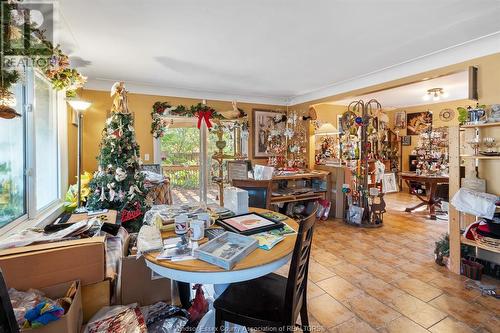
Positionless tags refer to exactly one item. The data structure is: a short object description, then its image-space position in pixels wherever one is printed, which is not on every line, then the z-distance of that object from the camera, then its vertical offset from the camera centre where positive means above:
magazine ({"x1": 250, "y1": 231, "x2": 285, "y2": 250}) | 1.35 -0.42
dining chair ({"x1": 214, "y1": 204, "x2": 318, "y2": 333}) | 1.25 -0.74
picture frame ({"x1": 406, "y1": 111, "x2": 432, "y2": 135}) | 6.46 +1.13
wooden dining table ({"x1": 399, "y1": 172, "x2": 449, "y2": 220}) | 4.65 -0.37
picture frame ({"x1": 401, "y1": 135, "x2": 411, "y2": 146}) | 7.02 +0.70
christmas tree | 2.84 -0.07
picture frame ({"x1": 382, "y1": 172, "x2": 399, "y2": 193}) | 6.84 -0.51
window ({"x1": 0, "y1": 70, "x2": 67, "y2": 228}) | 2.00 +0.14
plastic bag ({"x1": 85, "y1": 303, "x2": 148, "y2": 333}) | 1.26 -0.81
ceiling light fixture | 4.80 +1.42
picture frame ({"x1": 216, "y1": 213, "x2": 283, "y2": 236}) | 1.53 -0.38
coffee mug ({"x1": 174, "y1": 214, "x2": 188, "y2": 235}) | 1.42 -0.34
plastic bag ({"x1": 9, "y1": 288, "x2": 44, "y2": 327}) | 1.06 -0.61
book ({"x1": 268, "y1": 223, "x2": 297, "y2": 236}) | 1.53 -0.41
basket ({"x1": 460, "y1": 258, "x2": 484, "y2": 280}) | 2.47 -1.06
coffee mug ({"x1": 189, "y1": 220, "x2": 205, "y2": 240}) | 1.42 -0.36
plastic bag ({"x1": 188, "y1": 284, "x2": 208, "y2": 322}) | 1.69 -0.99
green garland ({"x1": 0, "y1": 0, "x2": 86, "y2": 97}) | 1.32 +0.84
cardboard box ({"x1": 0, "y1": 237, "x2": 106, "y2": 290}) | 1.23 -0.50
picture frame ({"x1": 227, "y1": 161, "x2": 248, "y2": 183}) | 3.78 -0.06
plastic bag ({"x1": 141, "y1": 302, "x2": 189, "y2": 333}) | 1.45 -0.92
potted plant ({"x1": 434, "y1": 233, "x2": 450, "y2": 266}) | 2.80 -0.99
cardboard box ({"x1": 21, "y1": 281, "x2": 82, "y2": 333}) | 1.06 -0.68
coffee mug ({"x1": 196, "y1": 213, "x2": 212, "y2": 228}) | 1.60 -0.33
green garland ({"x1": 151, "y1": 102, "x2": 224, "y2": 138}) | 4.41 +0.99
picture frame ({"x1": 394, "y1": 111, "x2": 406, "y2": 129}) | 7.02 +1.28
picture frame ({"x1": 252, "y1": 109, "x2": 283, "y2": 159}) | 5.35 +0.79
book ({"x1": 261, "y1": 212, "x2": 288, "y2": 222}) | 1.81 -0.38
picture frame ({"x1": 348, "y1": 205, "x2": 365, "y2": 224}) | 4.14 -0.83
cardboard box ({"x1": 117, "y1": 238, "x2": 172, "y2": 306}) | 1.55 -0.75
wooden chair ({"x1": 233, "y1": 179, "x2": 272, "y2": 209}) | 2.62 -0.26
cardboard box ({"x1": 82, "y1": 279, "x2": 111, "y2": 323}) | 1.38 -0.74
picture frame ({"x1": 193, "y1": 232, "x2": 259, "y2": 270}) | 1.15 -0.42
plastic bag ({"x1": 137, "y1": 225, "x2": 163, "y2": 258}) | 1.31 -0.41
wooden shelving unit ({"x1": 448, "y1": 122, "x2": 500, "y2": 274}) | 2.62 -0.08
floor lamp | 2.76 +0.68
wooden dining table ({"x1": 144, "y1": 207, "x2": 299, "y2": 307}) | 1.12 -0.47
